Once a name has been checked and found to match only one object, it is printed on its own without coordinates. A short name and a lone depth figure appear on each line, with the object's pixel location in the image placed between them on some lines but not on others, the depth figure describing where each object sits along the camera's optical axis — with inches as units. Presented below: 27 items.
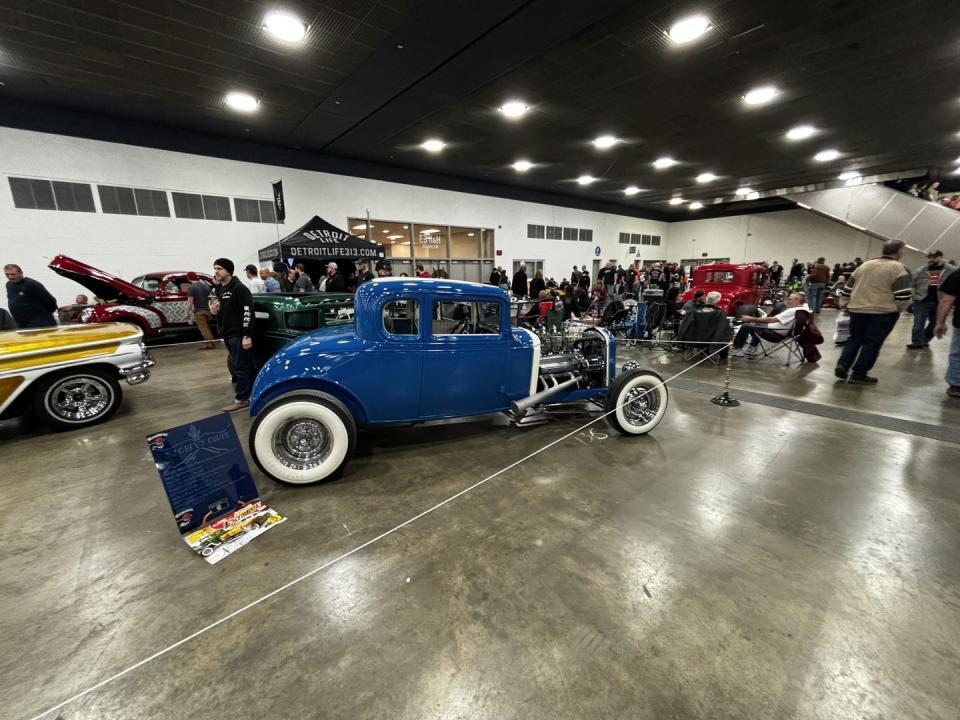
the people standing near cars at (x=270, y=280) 336.2
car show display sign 89.4
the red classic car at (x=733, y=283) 368.8
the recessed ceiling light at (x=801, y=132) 387.2
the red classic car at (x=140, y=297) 266.7
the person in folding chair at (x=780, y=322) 243.2
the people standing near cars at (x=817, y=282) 460.1
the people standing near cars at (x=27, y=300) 207.3
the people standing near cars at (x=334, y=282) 354.0
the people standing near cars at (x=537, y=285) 458.0
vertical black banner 378.6
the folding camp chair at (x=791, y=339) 243.6
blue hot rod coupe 117.9
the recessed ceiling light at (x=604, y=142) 411.5
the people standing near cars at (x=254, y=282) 311.6
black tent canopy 365.4
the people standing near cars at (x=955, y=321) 174.2
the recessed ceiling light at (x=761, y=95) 295.6
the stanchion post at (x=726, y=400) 185.2
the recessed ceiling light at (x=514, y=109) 317.1
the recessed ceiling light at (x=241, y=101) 291.3
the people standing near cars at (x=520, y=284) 480.5
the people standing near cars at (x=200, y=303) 308.0
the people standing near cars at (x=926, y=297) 266.8
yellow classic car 142.9
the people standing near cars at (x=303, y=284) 355.3
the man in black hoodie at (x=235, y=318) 171.5
